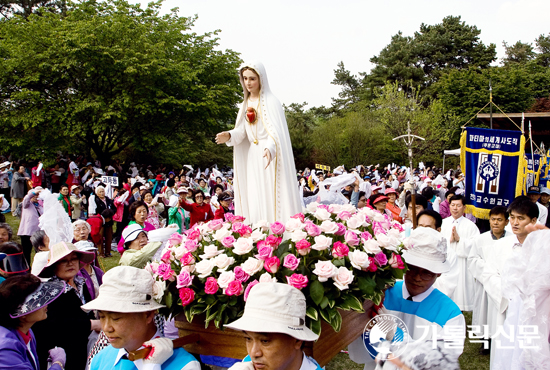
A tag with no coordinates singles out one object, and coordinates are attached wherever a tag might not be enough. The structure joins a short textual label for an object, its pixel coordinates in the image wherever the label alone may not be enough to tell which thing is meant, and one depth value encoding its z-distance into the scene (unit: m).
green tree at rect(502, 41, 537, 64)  49.97
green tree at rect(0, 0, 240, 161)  19.22
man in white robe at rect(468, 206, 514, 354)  5.23
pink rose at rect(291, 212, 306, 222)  2.79
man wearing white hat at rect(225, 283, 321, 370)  1.82
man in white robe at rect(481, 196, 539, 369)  4.30
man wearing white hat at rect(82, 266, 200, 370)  2.17
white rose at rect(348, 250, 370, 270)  2.33
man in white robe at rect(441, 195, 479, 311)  5.77
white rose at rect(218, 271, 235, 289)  2.24
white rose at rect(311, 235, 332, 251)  2.38
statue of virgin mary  3.79
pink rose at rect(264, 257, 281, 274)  2.28
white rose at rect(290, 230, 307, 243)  2.44
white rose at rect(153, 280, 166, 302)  2.38
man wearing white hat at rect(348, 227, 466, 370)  2.65
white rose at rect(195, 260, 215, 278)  2.35
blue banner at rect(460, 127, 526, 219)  7.14
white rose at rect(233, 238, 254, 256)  2.39
